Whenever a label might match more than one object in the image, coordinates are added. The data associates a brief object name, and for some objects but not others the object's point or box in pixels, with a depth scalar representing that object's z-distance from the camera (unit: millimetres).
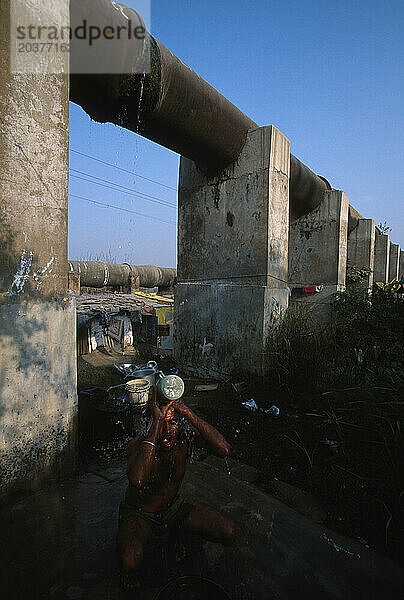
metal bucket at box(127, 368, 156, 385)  4245
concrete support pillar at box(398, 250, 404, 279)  17109
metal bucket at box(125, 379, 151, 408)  3717
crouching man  1674
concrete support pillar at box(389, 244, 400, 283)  15195
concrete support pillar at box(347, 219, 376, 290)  8664
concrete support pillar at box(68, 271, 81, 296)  12000
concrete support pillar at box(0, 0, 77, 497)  2033
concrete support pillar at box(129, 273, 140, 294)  16256
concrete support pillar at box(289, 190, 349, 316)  7023
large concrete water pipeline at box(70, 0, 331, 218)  2791
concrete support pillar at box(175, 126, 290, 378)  4402
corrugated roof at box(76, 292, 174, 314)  8930
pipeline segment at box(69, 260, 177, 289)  14469
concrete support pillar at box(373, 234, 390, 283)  11219
